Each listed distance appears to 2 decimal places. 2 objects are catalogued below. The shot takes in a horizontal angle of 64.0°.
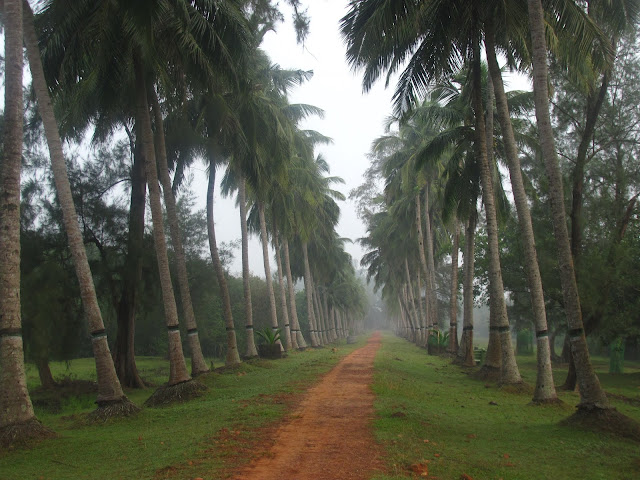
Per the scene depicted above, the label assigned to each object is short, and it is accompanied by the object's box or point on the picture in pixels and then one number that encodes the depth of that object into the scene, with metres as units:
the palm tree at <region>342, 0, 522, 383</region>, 11.52
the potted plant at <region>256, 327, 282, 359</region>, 25.20
